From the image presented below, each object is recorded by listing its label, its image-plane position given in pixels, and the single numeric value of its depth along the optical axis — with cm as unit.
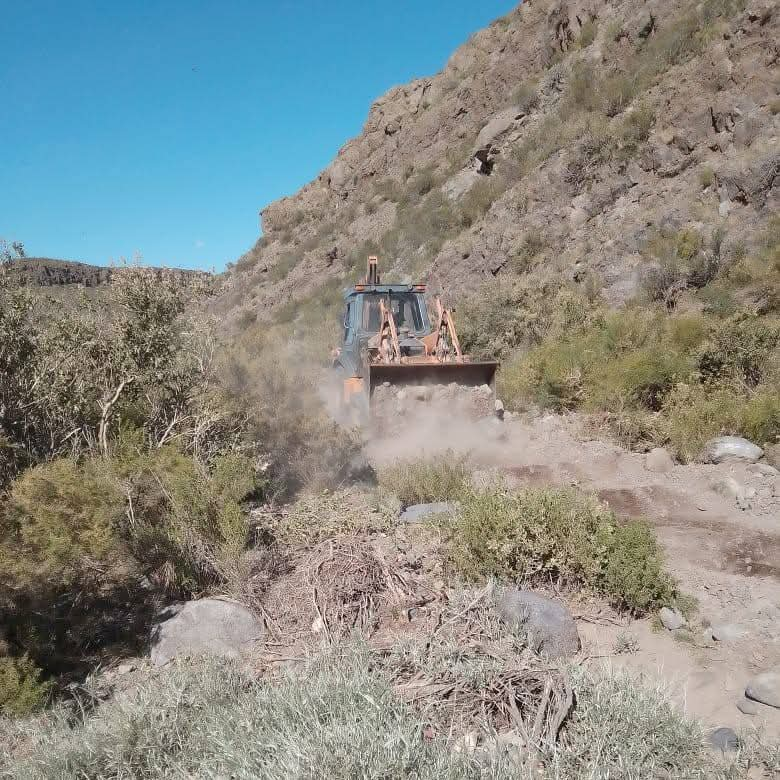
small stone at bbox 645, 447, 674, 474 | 746
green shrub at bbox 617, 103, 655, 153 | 1570
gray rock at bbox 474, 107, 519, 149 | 2266
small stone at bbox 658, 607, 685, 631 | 421
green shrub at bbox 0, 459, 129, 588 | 377
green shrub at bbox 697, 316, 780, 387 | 854
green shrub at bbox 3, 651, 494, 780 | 238
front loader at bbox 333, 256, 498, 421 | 900
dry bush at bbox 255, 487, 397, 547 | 532
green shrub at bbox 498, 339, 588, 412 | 1000
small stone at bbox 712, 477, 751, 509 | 625
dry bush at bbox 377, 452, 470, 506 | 670
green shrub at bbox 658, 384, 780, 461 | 739
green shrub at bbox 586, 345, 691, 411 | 897
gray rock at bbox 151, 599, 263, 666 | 413
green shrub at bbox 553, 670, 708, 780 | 259
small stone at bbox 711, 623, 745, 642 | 404
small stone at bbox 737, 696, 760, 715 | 334
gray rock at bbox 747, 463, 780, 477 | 670
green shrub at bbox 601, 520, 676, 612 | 439
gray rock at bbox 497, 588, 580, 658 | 390
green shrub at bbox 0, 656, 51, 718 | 336
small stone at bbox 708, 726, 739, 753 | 299
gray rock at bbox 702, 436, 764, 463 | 711
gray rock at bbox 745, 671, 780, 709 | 335
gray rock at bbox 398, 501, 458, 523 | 584
